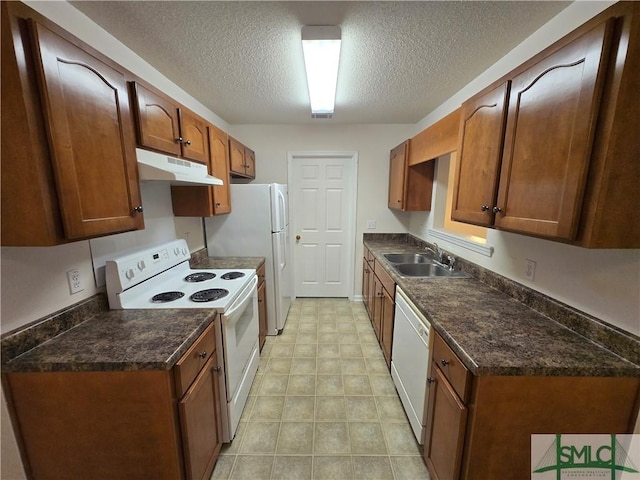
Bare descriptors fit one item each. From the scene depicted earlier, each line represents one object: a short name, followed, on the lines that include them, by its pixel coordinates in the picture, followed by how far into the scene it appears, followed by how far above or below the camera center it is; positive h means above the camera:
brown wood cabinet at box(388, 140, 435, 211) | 2.75 +0.20
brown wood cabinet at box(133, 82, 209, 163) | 1.33 +0.45
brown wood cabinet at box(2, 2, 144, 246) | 0.82 +0.23
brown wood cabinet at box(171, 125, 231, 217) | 2.09 +0.03
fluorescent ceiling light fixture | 1.41 +0.91
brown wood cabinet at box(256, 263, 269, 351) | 2.43 -1.06
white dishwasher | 1.45 -1.00
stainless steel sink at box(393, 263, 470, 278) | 2.35 -0.65
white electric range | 1.44 -0.59
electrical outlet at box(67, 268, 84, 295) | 1.24 -0.40
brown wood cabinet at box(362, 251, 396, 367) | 2.12 -0.98
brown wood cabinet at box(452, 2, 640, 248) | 0.78 +0.23
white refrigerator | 2.53 -0.32
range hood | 1.31 +0.18
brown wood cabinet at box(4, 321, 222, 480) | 0.98 -0.89
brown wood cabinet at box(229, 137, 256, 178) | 2.57 +0.45
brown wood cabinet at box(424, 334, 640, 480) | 0.95 -0.81
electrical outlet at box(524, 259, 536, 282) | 1.41 -0.38
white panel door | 3.48 -0.30
